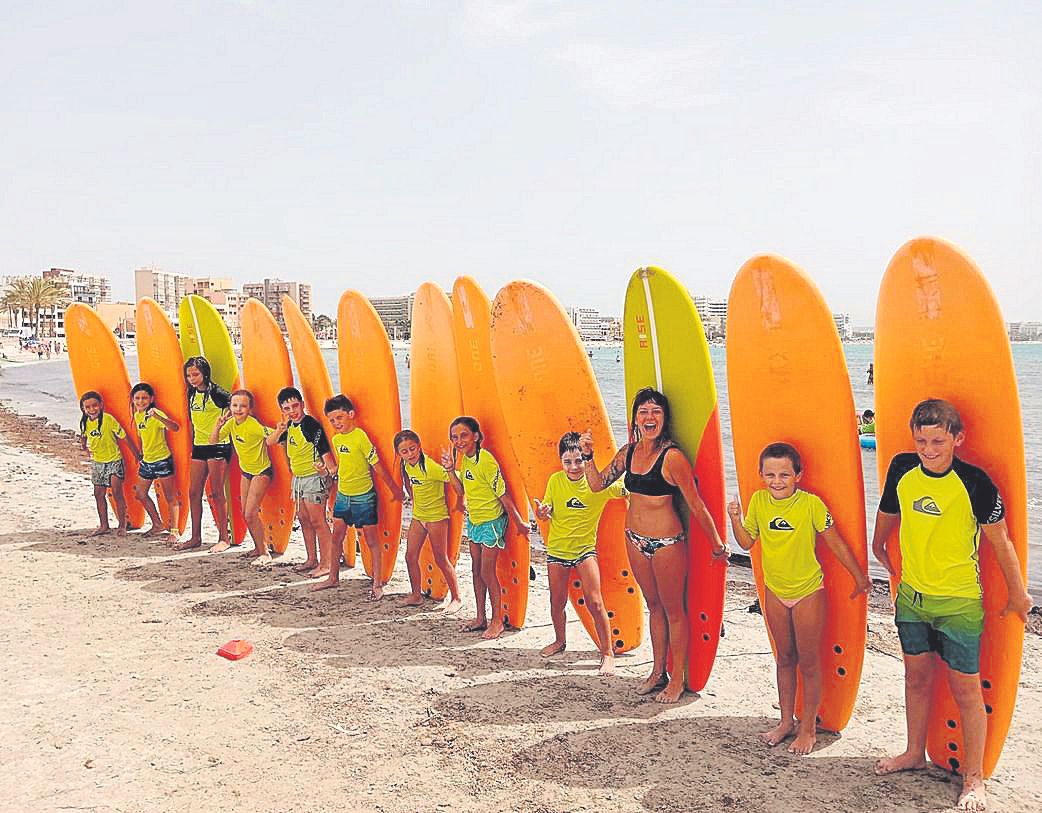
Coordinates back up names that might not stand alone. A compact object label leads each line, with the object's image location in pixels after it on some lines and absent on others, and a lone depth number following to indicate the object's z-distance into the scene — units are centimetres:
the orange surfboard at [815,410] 387
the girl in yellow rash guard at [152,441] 790
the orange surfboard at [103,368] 844
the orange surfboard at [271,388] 736
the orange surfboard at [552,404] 511
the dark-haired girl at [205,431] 753
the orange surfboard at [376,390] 641
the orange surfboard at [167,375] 794
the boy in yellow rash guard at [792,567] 378
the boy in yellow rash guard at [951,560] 328
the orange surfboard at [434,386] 600
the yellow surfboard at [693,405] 436
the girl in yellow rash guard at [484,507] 533
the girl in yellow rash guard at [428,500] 576
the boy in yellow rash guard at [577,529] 482
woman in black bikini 428
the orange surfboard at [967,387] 339
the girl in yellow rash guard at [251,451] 719
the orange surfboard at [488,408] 552
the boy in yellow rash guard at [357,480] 625
